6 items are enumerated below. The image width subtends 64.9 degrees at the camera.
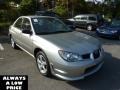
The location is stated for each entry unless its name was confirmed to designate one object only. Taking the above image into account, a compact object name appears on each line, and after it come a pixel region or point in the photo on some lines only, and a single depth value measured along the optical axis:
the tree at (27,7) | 11.17
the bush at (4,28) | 6.67
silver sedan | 2.22
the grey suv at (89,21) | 8.07
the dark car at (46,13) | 8.54
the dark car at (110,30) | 5.63
